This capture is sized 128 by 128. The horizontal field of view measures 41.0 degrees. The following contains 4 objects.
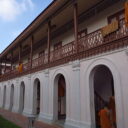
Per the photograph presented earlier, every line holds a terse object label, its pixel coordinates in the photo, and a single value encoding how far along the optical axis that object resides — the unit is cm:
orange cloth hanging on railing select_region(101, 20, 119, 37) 721
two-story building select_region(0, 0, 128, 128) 689
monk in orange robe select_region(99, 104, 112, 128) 744
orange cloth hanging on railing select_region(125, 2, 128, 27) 648
